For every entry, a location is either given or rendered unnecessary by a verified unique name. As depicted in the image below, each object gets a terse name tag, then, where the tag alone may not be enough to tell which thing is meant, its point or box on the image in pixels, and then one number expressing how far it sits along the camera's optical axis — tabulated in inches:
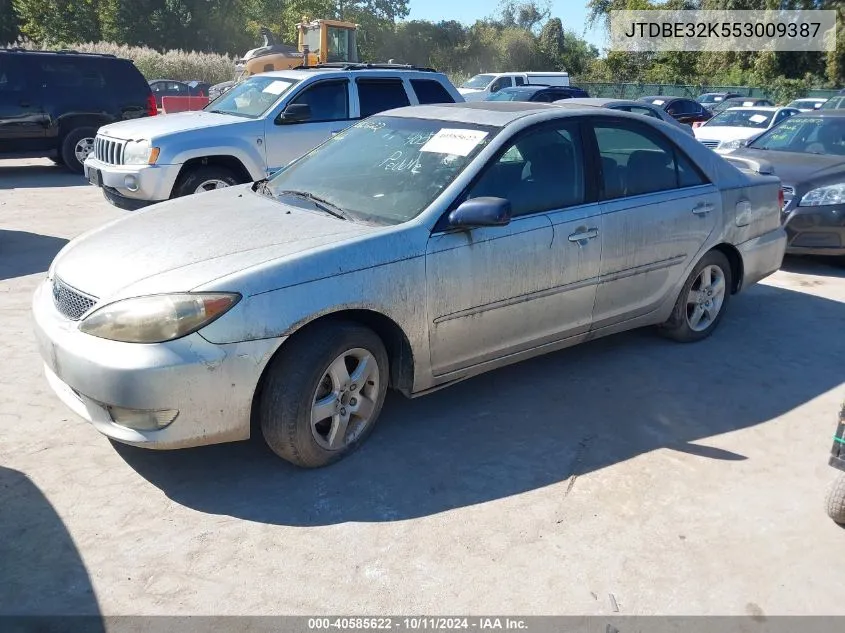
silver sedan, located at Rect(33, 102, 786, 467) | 124.7
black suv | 463.8
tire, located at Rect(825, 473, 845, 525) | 129.4
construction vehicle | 932.6
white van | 1003.3
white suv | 317.7
